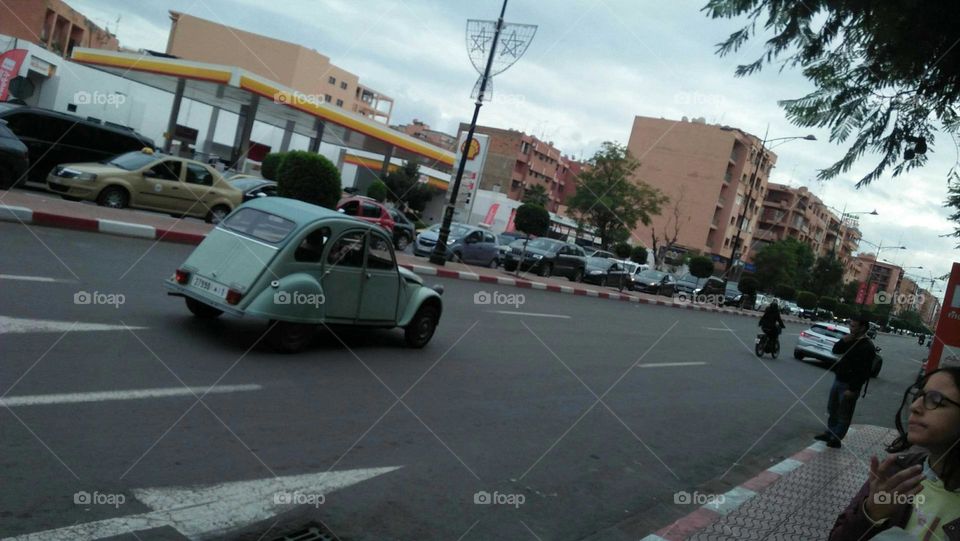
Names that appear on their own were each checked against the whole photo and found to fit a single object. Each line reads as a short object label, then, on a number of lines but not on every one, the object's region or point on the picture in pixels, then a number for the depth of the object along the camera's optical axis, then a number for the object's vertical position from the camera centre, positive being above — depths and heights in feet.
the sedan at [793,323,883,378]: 70.69 -3.68
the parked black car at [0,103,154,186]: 57.67 -1.05
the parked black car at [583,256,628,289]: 116.67 -3.03
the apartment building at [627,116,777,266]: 269.85 +36.43
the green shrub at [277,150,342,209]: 65.98 +0.34
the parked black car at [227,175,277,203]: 73.36 -1.65
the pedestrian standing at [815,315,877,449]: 31.53 -2.73
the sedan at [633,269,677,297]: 131.34 -3.22
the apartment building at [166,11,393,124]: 254.68 +39.30
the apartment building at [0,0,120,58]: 159.94 +21.99
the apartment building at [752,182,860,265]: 336.29 +36.89
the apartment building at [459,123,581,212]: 315.58 +28.58
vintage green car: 25.25 -3.24
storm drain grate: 13.69 -6.34
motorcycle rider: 65.05 -2.76
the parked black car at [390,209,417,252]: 87.97 -3.03
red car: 75.97 -1.48
